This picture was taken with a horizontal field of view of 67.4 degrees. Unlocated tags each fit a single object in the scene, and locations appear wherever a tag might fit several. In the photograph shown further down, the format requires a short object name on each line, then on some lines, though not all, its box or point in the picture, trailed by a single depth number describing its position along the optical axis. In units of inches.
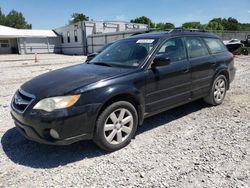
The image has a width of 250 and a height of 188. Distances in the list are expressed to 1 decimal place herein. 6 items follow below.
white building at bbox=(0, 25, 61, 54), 1147.2
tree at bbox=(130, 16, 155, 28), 2236.5
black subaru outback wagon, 98.3
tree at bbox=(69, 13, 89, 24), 2421.0
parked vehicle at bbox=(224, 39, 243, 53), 500.2
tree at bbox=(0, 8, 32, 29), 2340.8
